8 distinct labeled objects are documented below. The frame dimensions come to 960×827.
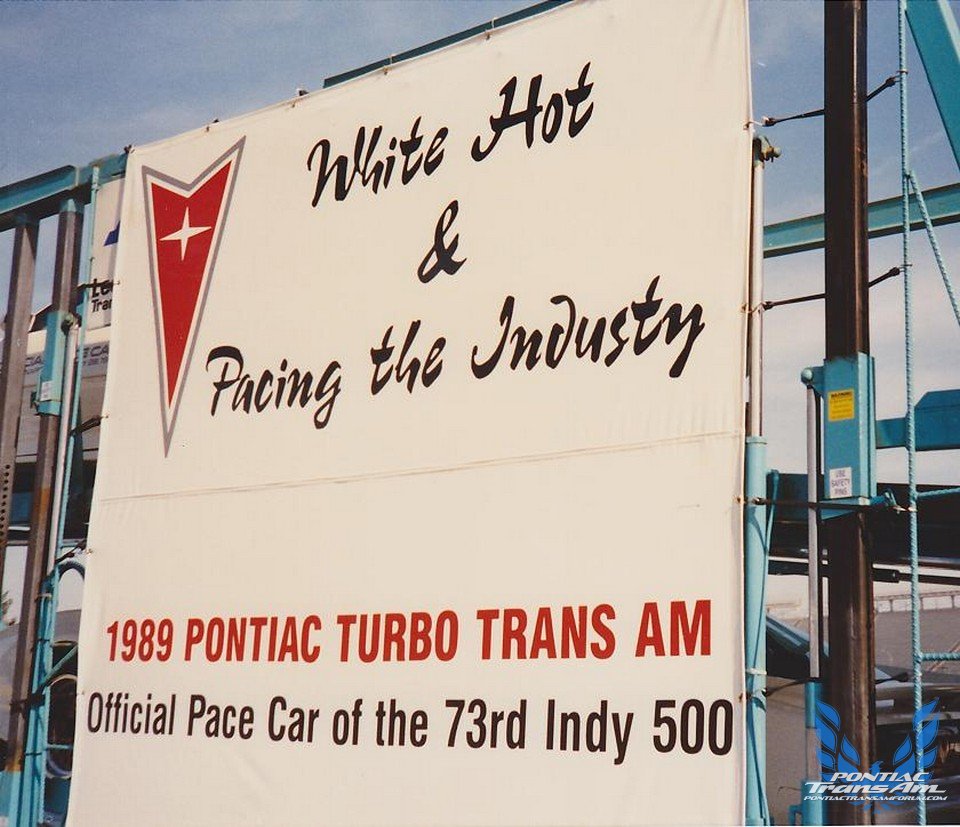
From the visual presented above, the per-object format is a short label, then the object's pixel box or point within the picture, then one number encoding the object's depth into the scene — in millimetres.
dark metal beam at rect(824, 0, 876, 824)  4352
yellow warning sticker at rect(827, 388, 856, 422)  4582
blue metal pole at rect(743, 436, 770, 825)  4289
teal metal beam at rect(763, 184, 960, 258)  8070
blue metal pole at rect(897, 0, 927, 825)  4160
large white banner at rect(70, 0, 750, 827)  4695
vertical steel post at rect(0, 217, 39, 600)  7398
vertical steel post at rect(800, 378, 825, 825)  4254
